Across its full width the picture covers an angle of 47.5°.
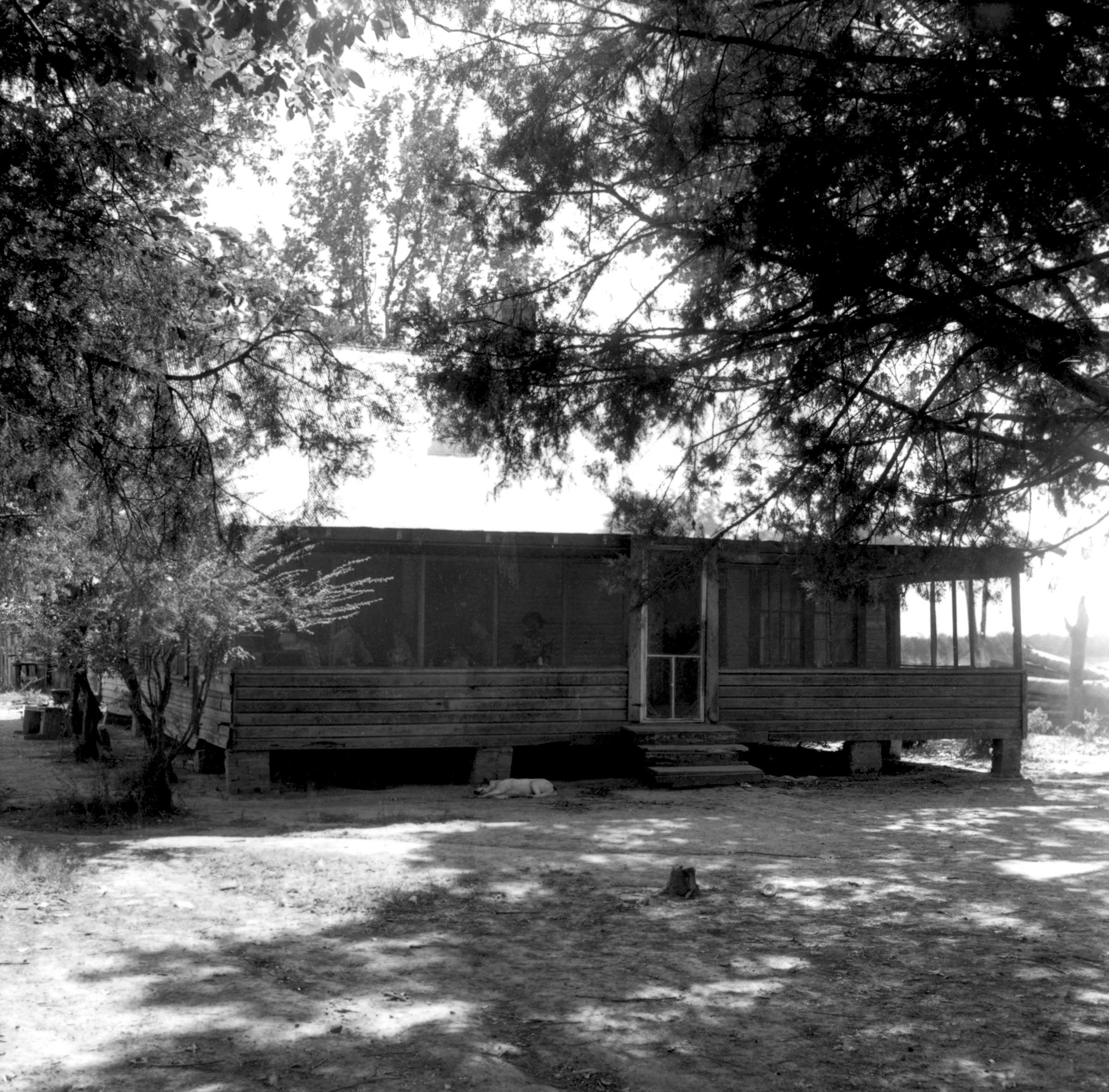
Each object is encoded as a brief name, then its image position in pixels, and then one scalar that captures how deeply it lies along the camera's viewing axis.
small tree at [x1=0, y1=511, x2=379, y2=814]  11.39
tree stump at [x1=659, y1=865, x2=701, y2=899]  8.87
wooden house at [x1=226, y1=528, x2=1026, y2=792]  15.56
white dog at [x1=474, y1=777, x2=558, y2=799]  15.34
